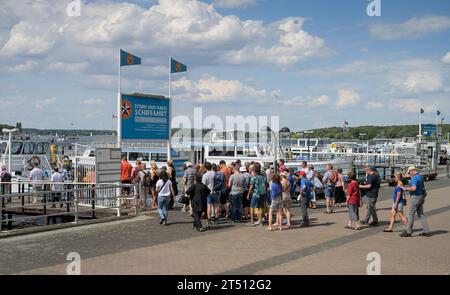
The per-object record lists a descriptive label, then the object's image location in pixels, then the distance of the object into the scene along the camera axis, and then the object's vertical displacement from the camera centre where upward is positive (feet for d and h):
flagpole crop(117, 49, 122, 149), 58.49 +2.90
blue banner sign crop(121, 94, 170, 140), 59.57 +3.81
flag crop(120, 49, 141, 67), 61.16 +10.48
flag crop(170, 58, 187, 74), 68.03 +10.72
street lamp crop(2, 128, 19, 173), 84.84 +2.94
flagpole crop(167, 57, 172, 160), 64.49 +3.51
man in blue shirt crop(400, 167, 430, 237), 42.93 -4.16
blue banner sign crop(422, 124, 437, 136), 150.71 +6.06
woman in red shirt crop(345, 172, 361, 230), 46.57 -4.44
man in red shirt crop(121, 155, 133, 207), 58.75 -2.60
